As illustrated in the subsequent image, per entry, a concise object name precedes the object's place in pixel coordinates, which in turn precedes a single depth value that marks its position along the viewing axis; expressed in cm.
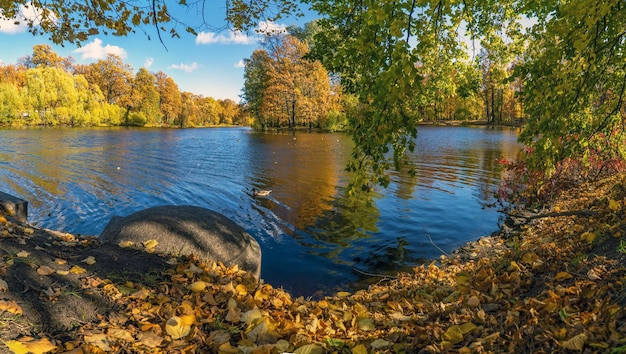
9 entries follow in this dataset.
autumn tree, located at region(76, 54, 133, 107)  7181
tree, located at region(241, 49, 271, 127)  5803
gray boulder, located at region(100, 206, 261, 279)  514
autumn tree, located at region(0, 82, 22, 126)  5291
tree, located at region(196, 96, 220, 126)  10244
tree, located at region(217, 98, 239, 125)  11638
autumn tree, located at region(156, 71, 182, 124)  8425
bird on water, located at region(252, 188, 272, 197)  1367
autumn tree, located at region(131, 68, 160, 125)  7519
